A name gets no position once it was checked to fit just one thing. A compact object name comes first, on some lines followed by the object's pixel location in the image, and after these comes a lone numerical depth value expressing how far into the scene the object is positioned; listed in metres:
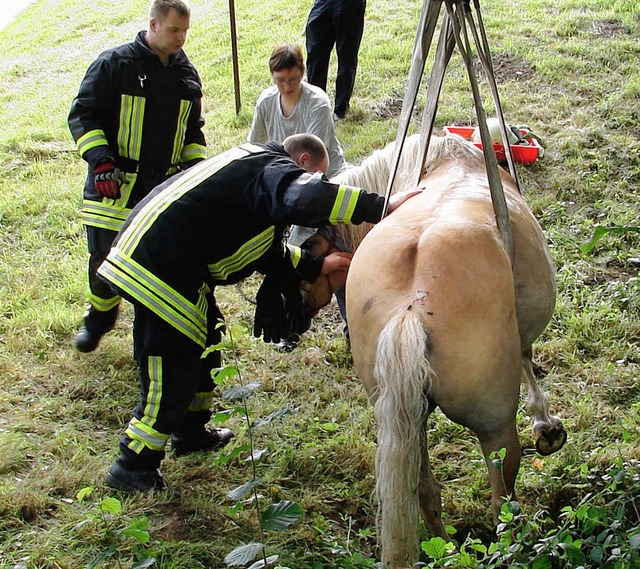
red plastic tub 5.72
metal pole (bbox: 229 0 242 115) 7.09
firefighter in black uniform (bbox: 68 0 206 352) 3.50
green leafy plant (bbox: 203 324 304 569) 2.09
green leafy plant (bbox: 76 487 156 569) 2.15
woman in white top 4.23
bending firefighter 2.61
